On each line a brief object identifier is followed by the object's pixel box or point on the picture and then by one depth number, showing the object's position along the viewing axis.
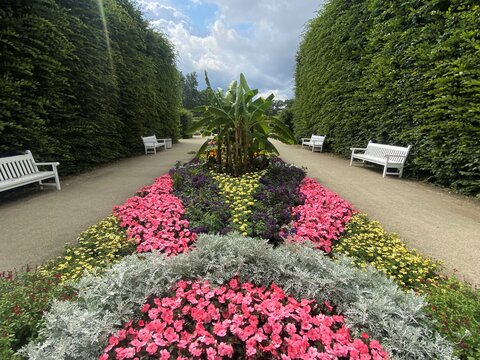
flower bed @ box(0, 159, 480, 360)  1.58
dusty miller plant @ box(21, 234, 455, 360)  1.50
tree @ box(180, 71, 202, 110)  66.94
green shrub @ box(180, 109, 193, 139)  24.66
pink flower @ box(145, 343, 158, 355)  1.38
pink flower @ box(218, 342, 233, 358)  1.37
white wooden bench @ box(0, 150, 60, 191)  4.66
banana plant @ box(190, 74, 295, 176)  5.40
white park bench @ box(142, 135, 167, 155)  11.02
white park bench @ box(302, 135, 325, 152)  11.73
